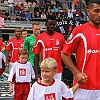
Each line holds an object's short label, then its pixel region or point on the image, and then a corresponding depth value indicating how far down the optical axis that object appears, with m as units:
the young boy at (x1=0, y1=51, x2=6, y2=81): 10.90
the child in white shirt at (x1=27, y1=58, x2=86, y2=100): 4.24
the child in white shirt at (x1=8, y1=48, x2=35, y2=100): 7.46
